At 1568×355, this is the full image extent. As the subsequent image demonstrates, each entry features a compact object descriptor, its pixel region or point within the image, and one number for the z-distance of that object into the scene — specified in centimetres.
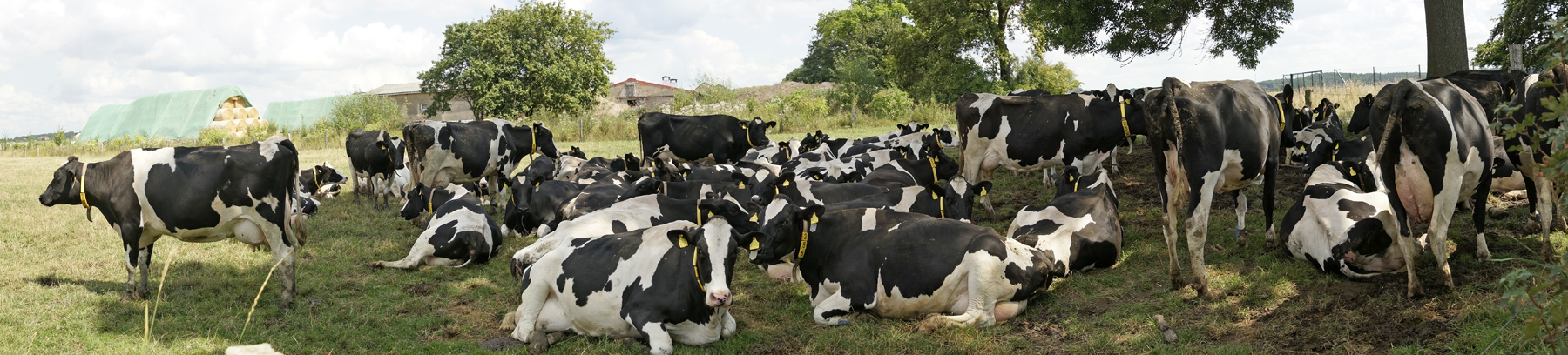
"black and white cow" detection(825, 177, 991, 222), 879
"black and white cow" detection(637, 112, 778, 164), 1725
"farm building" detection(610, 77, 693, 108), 7219
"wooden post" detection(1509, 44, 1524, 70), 1230
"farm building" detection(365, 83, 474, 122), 6444
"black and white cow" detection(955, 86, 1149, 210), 1112
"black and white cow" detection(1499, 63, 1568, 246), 678
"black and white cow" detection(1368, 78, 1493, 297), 585
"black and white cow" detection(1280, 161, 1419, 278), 656
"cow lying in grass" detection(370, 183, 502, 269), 902
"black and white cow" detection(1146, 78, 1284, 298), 663
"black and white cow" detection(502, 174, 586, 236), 1066
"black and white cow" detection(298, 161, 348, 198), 1466
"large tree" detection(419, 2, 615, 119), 4553
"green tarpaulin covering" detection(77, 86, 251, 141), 5124
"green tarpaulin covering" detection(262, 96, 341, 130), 5719
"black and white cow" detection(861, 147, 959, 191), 1245
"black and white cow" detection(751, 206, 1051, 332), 638
